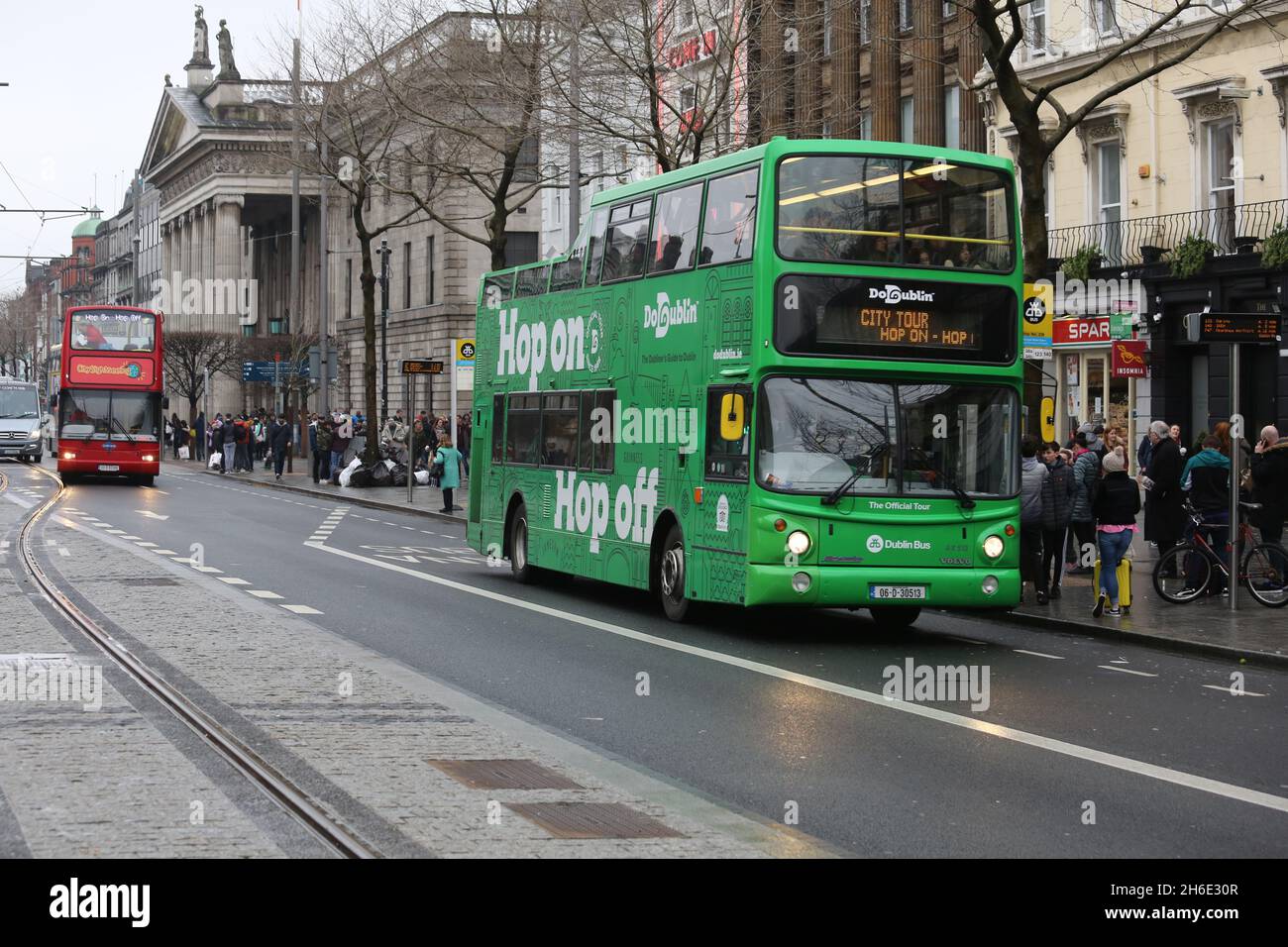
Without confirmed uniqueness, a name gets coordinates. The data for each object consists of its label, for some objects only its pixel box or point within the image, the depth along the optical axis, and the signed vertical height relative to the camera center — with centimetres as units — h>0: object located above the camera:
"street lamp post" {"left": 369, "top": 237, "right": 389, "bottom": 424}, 5409 +407
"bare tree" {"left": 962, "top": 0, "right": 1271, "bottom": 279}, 2042 +344
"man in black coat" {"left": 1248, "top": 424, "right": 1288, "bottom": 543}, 2002 -62
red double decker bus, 4875 +90
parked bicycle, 1888 -142
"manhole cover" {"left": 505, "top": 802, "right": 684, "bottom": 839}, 773 -160
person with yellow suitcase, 1823 -99
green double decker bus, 1555 +40
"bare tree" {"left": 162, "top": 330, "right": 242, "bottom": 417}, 8044 +316
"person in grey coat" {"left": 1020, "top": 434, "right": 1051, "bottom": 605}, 1961 -92
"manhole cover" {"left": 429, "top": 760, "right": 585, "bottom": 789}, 887 -161
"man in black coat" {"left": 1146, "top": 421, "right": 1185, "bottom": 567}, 2066 -74
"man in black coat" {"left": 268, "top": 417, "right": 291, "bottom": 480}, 5362 -27
